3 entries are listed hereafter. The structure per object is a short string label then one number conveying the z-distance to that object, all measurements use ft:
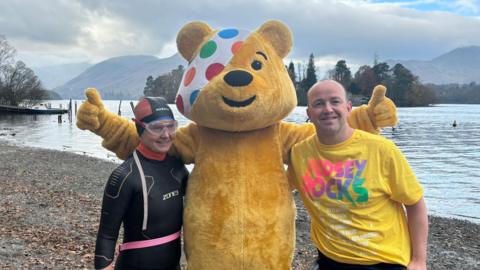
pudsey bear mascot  10.68
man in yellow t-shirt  9.19
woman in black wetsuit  10.07
